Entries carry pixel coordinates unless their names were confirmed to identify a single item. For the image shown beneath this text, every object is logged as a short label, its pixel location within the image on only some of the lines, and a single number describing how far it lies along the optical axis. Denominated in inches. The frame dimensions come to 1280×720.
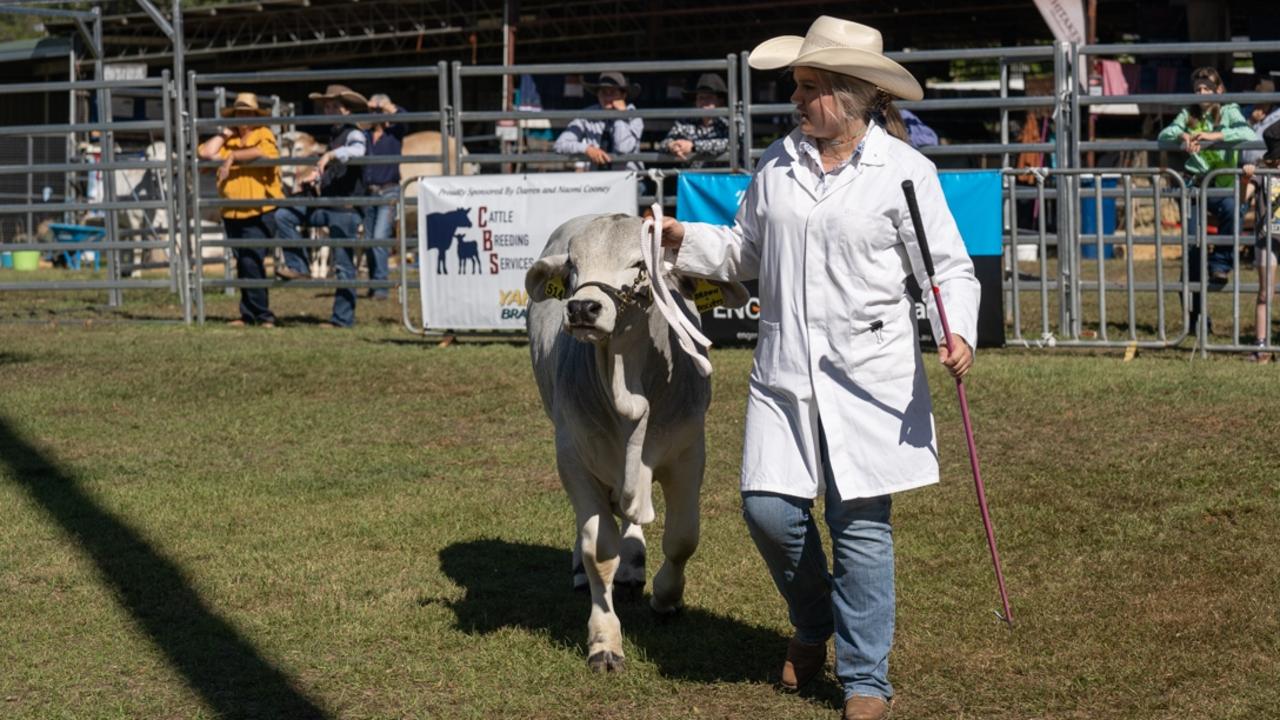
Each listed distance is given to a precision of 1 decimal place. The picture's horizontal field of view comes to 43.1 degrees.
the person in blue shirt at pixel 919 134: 533.6
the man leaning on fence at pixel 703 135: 547.2
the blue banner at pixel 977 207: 489.1
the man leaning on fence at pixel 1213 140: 525.7
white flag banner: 711.7
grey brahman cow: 212.4
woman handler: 196.7
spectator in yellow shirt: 619.8
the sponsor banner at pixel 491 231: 526.6
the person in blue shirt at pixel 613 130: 572.4
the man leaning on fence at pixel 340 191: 608.7
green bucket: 1015.0
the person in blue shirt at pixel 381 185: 633.0
